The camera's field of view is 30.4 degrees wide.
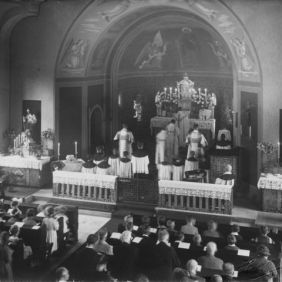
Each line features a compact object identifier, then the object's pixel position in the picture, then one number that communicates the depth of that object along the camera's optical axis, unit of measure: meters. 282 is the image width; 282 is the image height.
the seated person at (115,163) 20.30
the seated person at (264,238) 11.84
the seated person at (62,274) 9.00
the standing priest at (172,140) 23.91
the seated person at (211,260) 10.30
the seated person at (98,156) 20.50
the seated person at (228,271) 9.33
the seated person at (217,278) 8.74
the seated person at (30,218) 13.18
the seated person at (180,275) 8.82
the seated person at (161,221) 13.65
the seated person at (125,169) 20.05
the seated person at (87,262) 10.09
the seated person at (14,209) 14.32
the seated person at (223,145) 20.92
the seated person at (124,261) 10.63
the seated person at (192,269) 9.33
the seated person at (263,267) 9.77
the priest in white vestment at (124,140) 22.47
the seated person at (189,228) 13.10
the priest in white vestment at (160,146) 22.53
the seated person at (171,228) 12.40
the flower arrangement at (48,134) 21.52
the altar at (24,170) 20.39
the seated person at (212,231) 12.63
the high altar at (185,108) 25.30
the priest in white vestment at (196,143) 21.66
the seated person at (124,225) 12.77
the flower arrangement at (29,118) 21.77
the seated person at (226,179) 17.47
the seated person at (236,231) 12.40
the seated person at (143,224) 12.60
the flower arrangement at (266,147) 17.98
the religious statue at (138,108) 26.70
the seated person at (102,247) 11.61
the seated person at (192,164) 19.95
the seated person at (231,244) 11.34
